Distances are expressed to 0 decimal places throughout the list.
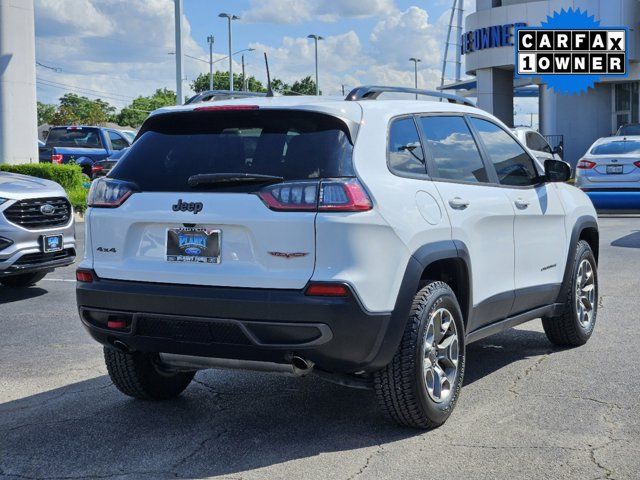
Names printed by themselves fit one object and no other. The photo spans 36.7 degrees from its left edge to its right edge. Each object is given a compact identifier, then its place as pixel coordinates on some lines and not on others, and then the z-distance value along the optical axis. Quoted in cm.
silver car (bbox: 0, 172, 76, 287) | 947
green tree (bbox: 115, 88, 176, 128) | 13538
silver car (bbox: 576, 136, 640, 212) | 1861
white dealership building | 3781
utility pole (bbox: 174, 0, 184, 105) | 2852
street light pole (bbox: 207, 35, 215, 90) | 8572
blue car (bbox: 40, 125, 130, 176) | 2605
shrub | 2053
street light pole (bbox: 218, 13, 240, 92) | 6176
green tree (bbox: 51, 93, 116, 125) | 9475
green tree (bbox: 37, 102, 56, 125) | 15050
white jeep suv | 463
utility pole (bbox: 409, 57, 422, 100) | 11900
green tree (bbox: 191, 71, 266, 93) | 11692
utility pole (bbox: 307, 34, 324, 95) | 8288
